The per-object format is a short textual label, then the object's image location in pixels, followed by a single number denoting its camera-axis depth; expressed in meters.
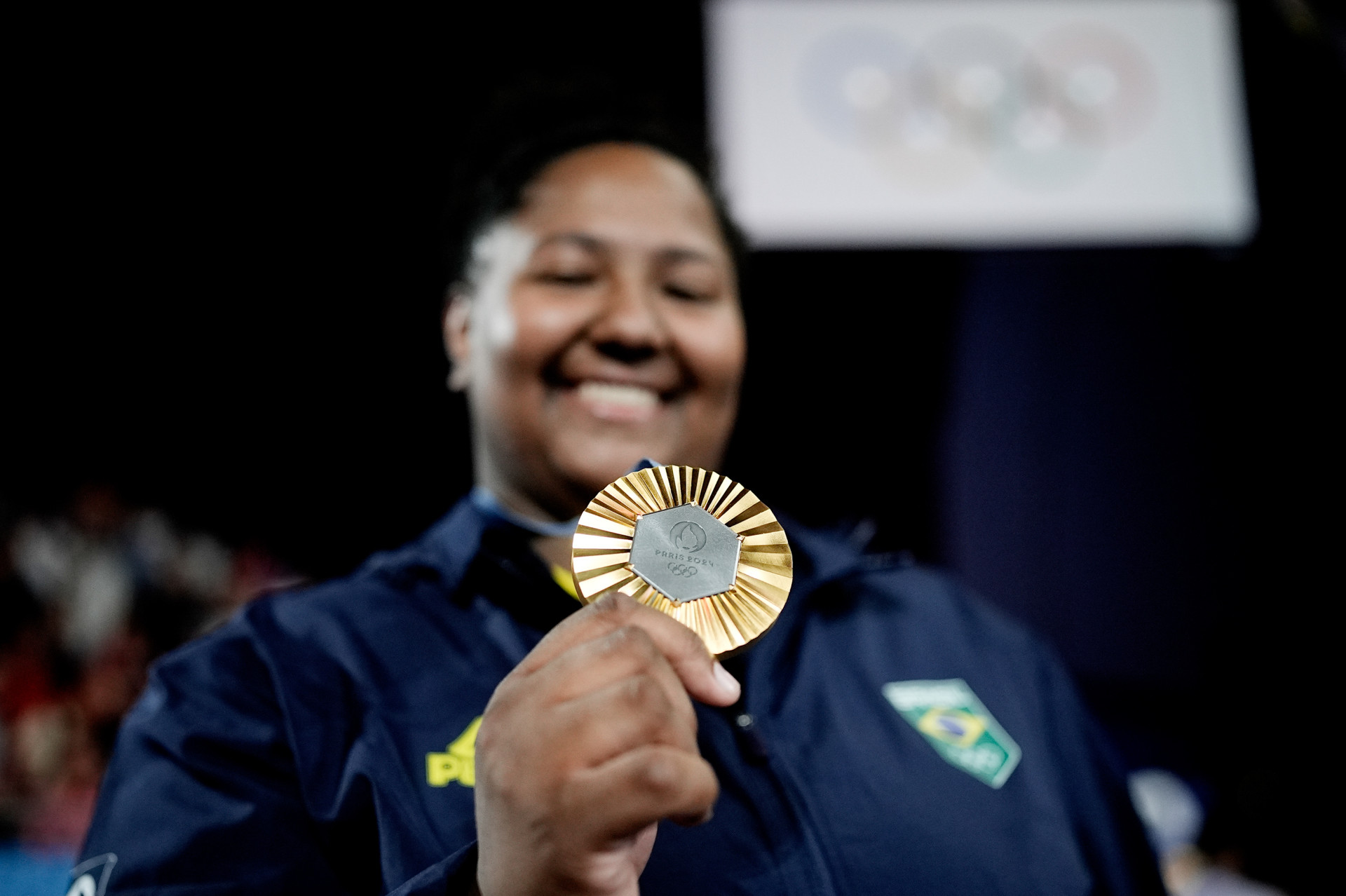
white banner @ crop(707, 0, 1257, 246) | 2.35
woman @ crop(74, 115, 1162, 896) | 0.43
